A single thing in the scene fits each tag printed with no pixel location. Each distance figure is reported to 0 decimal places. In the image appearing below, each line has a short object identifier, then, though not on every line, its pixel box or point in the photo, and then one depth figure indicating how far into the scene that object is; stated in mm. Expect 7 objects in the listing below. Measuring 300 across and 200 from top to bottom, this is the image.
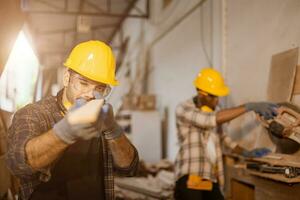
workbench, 2170
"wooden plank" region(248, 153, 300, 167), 2161
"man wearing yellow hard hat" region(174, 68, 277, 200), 2900
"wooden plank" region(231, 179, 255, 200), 2887
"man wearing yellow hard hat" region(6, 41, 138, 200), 1403
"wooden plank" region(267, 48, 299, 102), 2561
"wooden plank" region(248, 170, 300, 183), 2085
